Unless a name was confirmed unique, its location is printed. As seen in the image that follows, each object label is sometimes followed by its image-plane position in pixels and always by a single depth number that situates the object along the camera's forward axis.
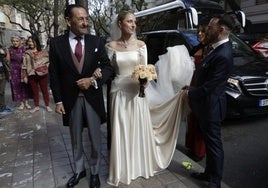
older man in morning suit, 3.08
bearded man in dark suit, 2.96
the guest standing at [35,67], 7.05
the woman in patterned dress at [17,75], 7.41
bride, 3.33
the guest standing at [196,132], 3.94
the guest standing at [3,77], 7.07
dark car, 5.21
